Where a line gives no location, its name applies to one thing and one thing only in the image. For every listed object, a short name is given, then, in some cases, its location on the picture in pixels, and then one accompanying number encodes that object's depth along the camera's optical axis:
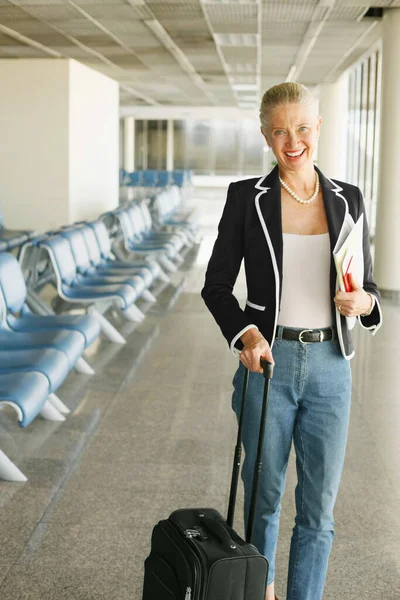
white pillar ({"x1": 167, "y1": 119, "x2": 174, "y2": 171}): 32.28
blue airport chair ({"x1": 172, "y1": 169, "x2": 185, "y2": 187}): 24.08
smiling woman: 2.18
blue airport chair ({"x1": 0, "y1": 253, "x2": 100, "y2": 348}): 4.79
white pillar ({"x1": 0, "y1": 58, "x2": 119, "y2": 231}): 10.87
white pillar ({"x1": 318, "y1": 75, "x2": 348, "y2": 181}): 16.78
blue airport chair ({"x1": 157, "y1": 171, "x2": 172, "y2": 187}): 25.68
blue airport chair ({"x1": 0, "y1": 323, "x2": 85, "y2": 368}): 4.34
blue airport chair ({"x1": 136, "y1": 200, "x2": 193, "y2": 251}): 10.53
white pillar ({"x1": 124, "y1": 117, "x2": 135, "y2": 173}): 30.55
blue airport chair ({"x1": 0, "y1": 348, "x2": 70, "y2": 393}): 3.86
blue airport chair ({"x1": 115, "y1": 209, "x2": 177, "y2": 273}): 9.09
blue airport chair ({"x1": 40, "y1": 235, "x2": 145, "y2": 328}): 5.93
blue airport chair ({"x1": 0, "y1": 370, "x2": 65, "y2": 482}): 3.39
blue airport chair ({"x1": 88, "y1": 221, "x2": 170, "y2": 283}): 7.40
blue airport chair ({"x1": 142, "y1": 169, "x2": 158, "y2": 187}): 25.81
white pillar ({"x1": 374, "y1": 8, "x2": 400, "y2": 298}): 8.59
